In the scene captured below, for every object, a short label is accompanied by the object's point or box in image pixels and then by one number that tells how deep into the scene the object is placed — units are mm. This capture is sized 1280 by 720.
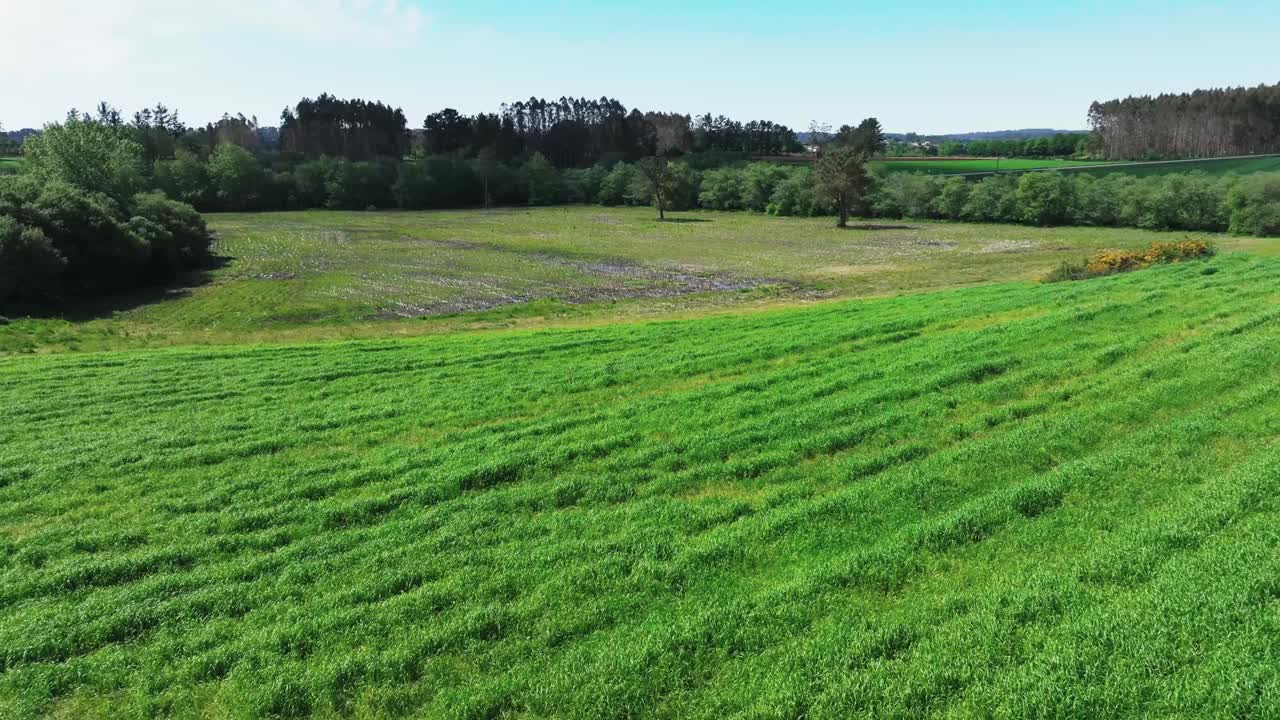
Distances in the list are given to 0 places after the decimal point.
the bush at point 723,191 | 122500
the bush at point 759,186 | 119375
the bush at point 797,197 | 109625
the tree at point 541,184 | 135250
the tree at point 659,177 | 113500
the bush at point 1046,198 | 86625
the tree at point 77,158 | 66062
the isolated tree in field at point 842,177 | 92312
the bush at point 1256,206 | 68812
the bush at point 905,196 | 99625
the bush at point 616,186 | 131000
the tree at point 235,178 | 112438
